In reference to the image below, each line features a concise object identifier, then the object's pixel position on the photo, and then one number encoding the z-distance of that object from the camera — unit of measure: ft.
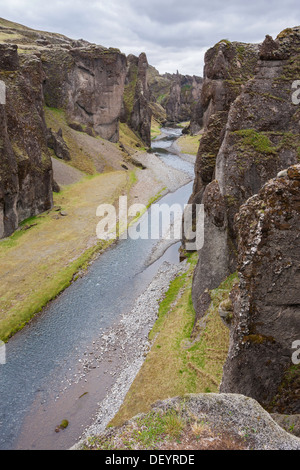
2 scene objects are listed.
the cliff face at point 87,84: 303.89
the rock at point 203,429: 27.61
